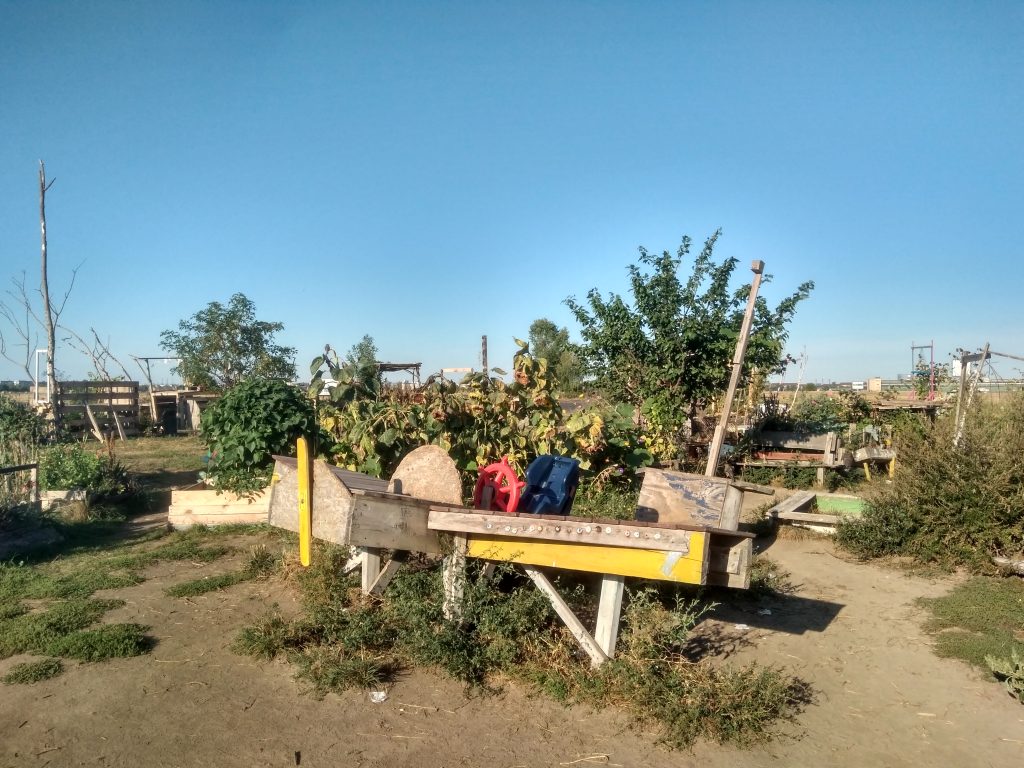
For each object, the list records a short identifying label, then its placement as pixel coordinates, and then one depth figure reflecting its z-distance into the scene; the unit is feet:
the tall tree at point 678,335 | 36.22
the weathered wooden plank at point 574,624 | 14.48
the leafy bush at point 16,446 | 28.19
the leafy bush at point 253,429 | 27.40
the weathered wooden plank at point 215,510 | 28.81
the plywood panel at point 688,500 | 18.30
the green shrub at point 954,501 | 24.34
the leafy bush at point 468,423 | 24.22
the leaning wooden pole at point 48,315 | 61.41
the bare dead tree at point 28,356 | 63.52
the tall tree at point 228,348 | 76.43
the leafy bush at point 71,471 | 32.42
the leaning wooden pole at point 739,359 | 24.16
